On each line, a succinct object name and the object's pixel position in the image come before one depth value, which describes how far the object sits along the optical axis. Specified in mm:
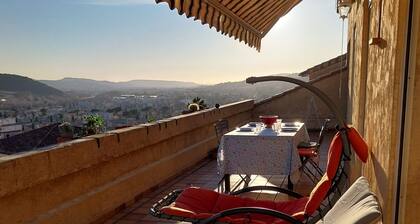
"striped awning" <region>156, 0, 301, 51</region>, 3337
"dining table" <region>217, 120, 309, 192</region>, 4652
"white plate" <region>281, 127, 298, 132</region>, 5172
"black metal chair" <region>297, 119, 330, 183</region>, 5230
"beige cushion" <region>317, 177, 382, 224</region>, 1575
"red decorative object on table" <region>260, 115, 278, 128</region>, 5509
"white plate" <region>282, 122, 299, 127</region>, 5730
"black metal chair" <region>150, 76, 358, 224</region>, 2514
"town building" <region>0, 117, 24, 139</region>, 22055
